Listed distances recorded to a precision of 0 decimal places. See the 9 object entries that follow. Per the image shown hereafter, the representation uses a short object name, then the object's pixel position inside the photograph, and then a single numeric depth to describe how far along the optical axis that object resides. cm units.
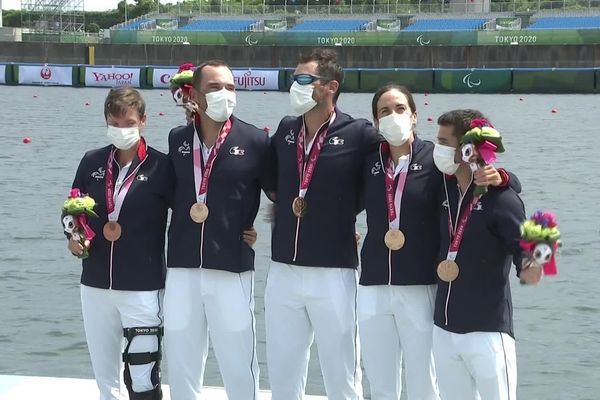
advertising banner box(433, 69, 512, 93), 4300
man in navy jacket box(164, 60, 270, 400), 591
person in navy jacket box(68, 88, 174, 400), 600
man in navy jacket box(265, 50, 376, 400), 586
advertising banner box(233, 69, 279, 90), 4519
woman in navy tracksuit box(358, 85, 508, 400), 566
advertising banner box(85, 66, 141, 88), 4662
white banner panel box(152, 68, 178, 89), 4569
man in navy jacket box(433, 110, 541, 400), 533
